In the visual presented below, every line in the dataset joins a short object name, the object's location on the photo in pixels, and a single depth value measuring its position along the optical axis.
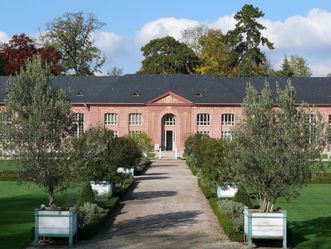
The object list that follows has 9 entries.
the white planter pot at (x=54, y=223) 17.33
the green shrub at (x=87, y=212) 19.08
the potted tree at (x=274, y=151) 17.17
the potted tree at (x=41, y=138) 17.38
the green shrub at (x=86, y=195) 21.69
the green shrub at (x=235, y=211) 18.97
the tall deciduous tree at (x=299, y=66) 109.81
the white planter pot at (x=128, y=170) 33.78
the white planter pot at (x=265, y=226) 17.30
